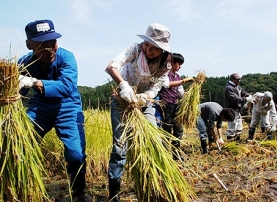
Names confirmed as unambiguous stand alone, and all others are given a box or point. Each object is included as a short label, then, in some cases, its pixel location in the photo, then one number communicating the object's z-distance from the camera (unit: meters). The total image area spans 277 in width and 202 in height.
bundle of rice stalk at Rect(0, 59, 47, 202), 2.15
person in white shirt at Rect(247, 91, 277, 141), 7.49
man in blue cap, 2.71
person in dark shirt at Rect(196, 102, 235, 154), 5.56
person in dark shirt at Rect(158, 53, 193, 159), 4.84
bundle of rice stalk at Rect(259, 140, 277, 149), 5.58
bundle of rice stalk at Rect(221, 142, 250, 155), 5.18
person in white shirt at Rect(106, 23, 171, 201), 2.62
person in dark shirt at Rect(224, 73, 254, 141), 7.28
